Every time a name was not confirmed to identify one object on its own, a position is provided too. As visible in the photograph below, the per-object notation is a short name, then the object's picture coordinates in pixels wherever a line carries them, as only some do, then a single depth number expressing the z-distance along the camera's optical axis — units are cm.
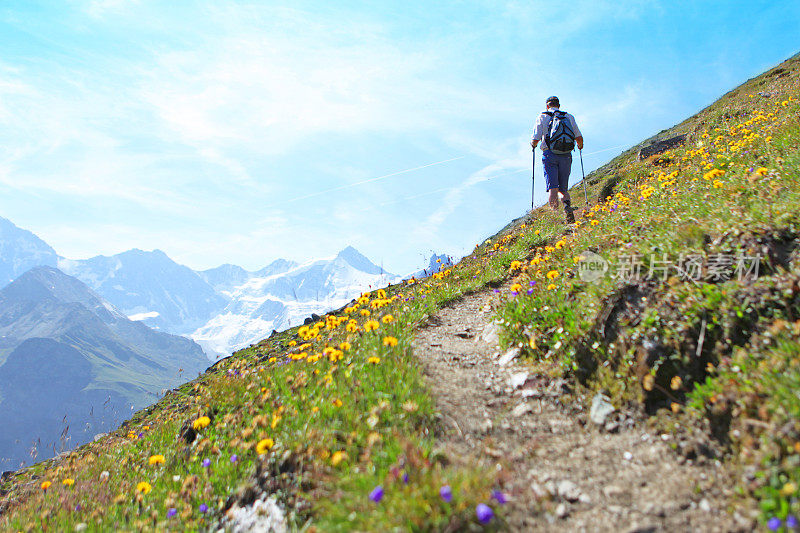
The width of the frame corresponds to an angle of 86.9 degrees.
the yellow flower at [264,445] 449
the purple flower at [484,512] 275
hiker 1252
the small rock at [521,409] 472
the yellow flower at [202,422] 613
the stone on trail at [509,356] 598
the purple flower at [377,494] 295
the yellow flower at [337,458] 377
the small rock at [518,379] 528
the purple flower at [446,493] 281
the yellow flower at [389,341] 570
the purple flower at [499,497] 295
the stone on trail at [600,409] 439
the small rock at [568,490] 339
